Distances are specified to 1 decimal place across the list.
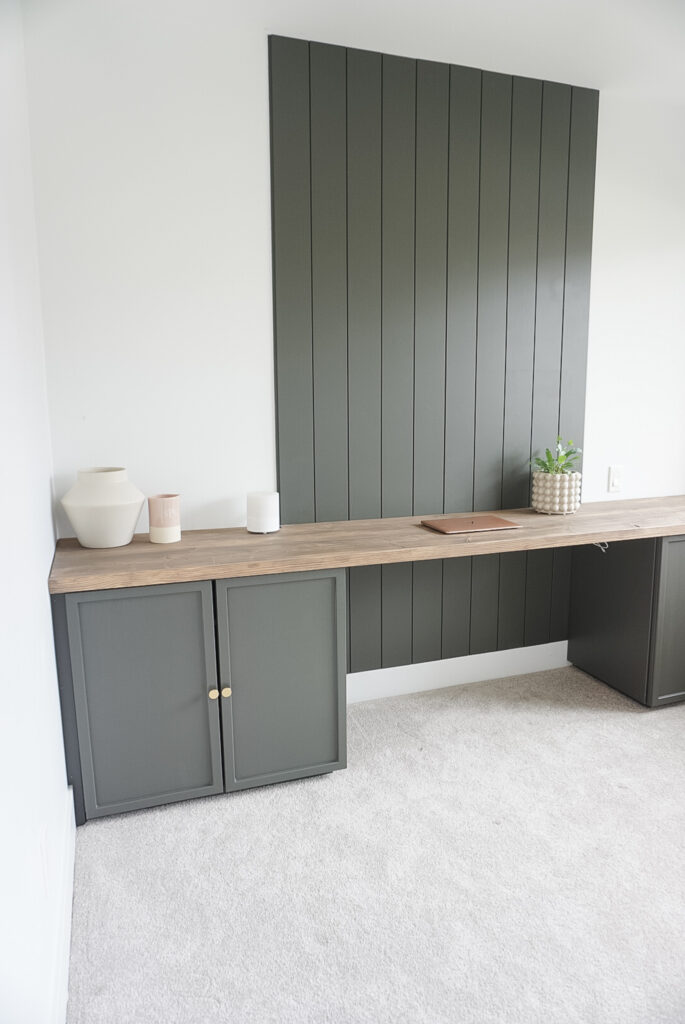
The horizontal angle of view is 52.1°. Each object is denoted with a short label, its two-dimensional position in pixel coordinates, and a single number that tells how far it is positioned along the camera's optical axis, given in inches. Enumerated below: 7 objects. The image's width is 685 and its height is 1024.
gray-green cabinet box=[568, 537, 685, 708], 103.7
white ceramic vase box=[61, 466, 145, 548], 82.1
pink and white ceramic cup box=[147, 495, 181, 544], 87.4
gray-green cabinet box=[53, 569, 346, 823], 77.1
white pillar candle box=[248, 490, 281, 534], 92.4
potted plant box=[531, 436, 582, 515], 106.9
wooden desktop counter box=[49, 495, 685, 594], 76.3
